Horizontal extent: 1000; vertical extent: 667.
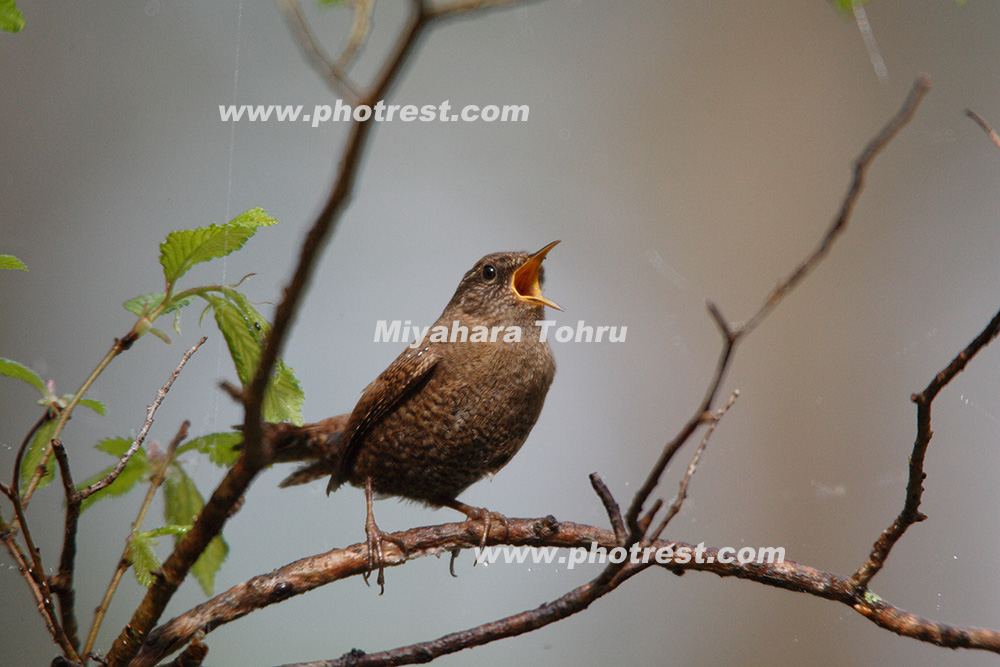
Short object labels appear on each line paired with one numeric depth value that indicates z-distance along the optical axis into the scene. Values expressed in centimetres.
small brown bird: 356
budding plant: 350
